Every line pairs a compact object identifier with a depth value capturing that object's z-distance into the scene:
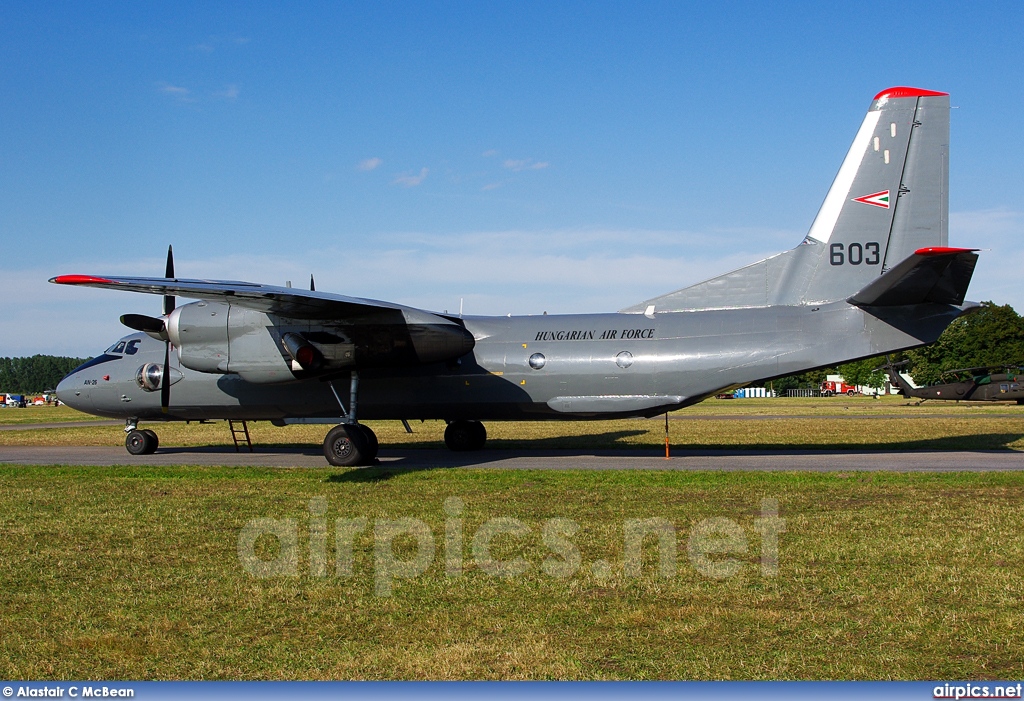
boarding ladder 24.05
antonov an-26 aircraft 17.08
